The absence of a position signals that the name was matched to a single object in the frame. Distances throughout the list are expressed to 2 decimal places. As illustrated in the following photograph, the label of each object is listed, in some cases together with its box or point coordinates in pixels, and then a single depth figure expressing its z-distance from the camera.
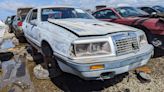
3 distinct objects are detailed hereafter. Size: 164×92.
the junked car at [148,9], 6.22
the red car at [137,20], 3.22
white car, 1.99
